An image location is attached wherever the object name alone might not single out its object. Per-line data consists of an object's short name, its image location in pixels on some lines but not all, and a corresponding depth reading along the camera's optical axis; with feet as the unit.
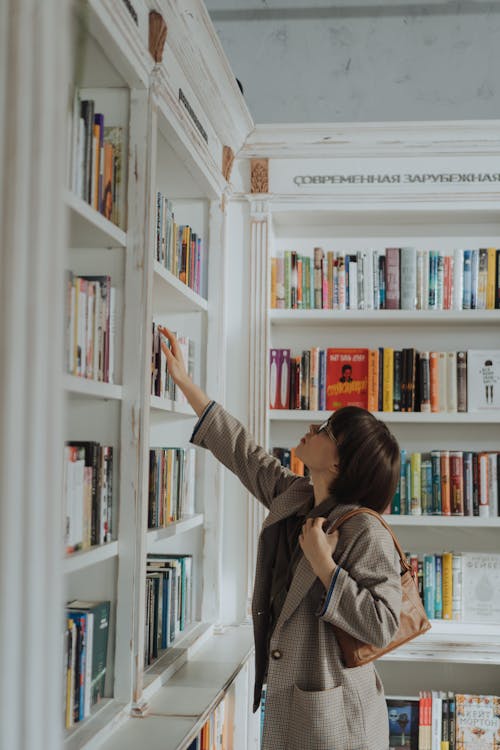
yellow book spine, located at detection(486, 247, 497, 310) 10.25
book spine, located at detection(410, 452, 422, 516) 10.09
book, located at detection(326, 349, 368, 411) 10.30
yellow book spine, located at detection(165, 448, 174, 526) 8.01
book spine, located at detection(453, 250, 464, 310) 10.29
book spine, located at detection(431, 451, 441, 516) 10.12
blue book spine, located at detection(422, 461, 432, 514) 10.17
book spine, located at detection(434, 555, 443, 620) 10.11
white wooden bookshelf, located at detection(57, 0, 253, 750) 5.64
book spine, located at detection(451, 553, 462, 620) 10.12
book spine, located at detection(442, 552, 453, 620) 10.09
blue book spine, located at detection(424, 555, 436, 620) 10.09
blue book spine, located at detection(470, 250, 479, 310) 10.30
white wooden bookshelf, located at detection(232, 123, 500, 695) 10.03
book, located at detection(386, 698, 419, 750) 9.86
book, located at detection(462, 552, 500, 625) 10.12
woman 5.87
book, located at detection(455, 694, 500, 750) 9.66
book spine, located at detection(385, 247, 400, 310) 10.33
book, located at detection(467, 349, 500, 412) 10.19
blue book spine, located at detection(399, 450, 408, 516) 10.11
